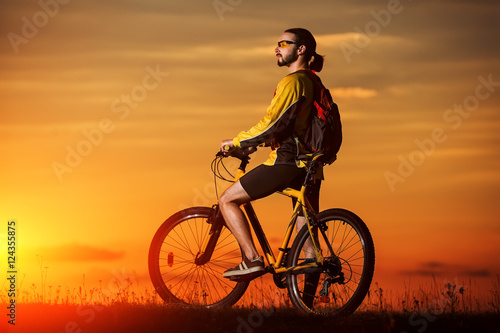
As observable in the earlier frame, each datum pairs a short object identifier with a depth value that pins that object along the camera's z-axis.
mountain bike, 16.12
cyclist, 16.50
